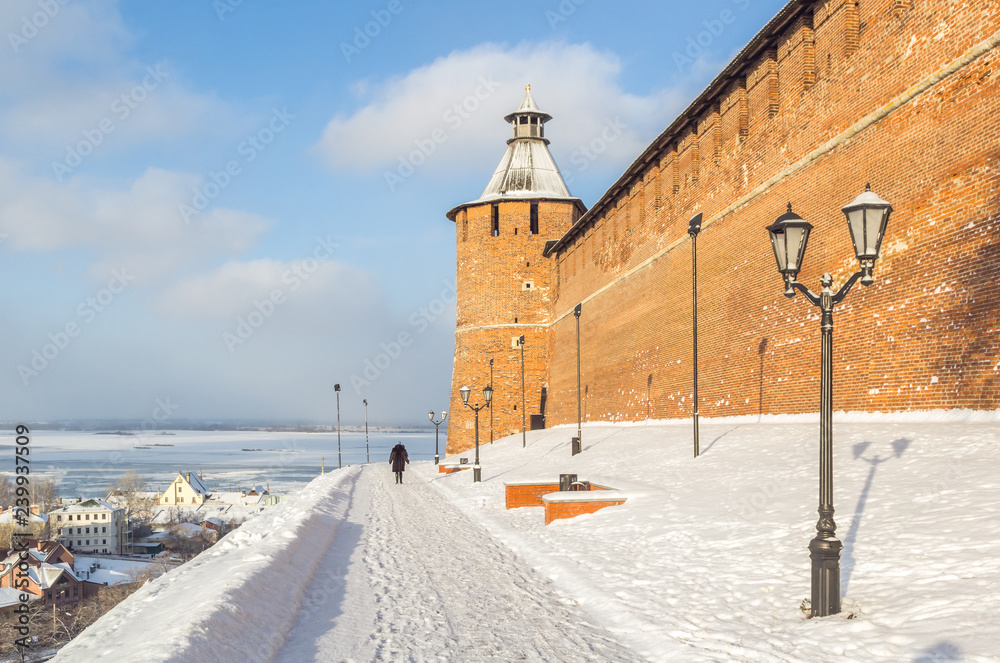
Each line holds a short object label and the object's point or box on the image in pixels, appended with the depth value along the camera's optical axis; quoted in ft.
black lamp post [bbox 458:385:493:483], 62.90
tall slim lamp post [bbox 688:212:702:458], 44.07
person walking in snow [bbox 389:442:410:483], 72.79
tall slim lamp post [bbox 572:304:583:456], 66.74
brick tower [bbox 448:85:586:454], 119.03
